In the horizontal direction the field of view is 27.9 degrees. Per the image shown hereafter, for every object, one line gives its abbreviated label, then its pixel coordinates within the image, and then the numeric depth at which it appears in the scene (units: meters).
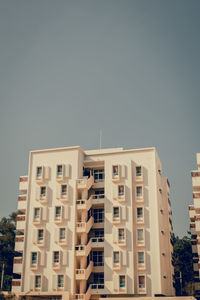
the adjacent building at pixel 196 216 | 51.61
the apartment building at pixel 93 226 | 47.91
